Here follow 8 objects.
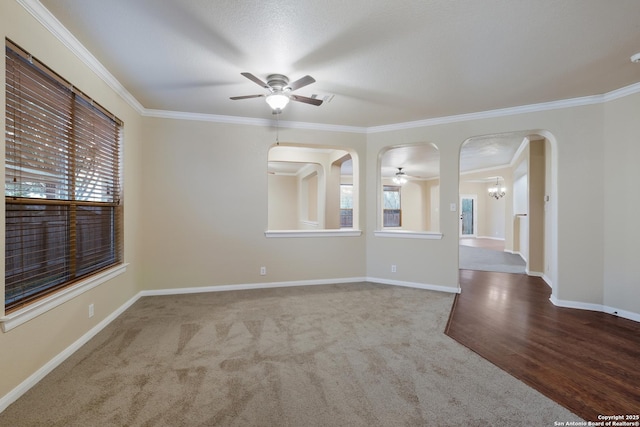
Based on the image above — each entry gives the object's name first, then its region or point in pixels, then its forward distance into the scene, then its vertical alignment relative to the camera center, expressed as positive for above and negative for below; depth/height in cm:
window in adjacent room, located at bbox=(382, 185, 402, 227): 1218 +25
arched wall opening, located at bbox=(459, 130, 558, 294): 456 +66
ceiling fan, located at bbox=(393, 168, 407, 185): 955 +123
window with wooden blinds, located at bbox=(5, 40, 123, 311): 187 +23
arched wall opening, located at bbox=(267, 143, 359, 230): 610 +70
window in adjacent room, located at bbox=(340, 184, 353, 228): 1098 +25
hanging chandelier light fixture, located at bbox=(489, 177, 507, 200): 1047 +79
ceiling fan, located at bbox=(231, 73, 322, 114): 292 +117
